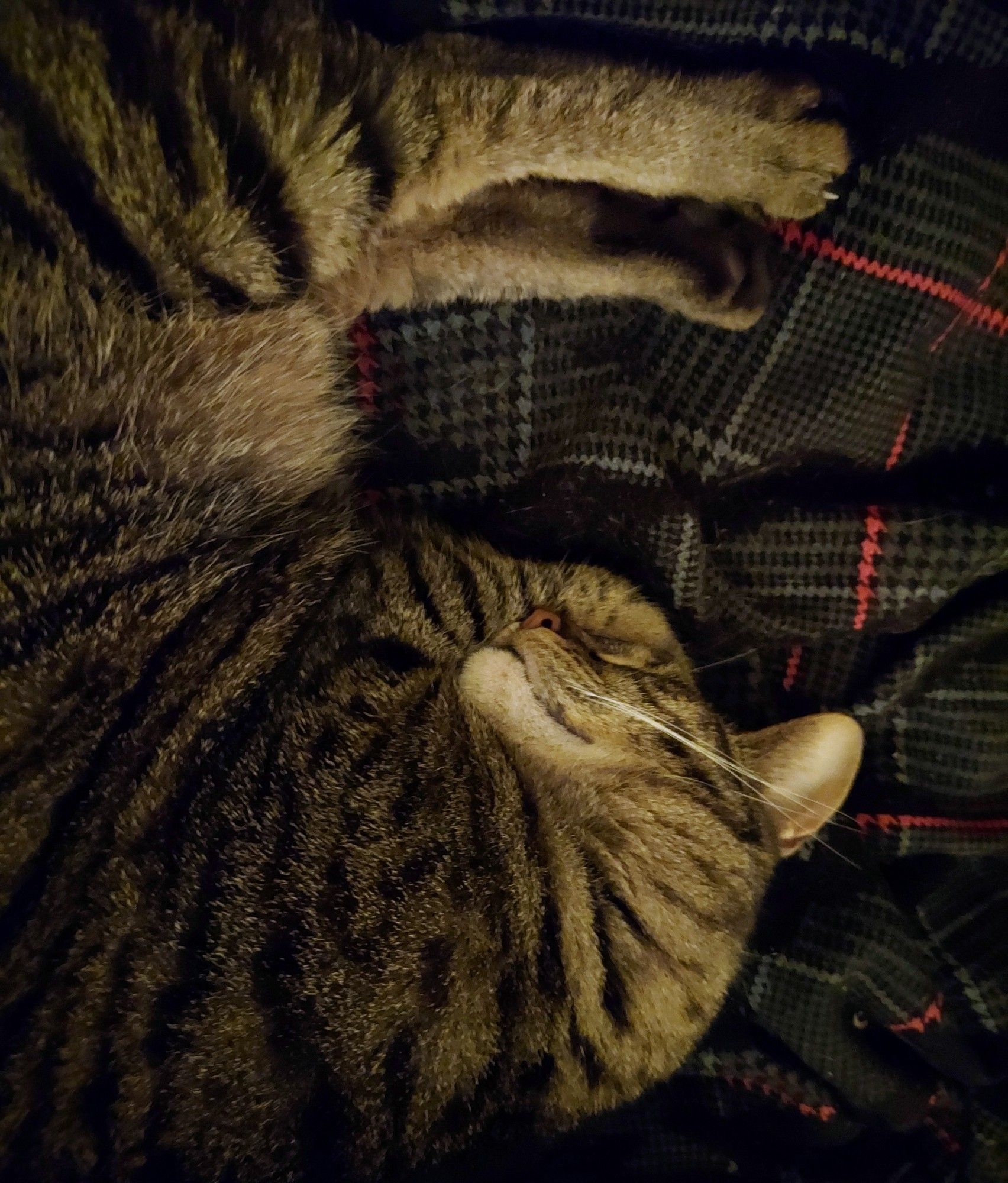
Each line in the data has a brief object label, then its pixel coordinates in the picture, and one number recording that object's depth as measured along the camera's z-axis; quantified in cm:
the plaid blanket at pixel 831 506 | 41
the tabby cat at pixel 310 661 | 34
